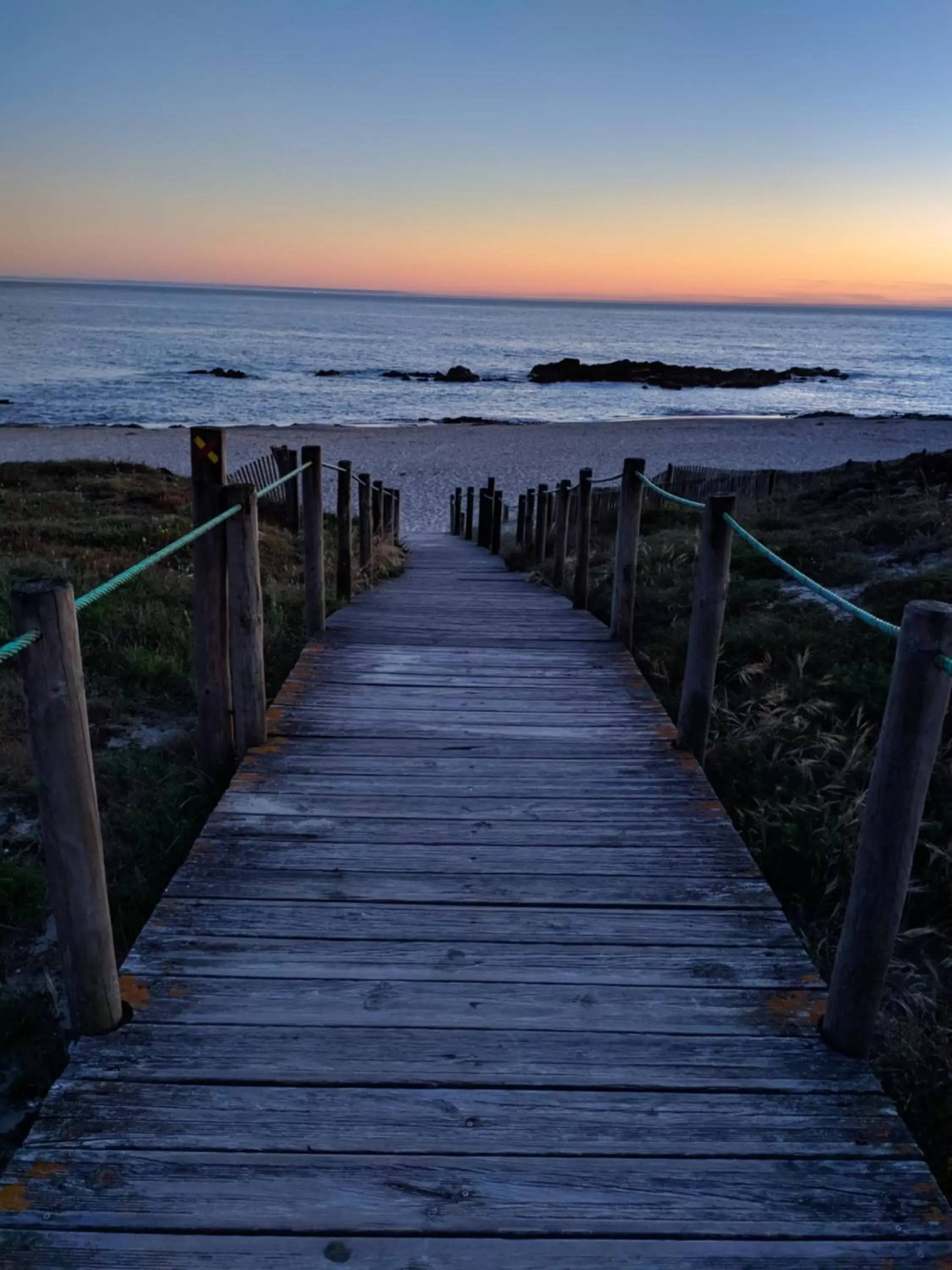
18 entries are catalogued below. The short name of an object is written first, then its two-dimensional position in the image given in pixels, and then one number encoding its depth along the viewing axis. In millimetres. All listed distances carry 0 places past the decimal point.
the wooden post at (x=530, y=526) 14148
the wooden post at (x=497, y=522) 14250
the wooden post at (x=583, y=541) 7219
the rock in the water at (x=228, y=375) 58469
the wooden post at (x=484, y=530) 15883
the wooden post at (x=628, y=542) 5809
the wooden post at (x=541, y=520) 11914
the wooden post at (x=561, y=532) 8727
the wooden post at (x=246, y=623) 3947
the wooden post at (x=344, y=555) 7672
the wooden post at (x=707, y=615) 4043
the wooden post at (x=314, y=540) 5879
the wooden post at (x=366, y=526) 9383
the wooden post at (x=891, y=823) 2201
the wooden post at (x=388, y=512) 14586
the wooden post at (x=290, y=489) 15844
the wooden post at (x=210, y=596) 3859
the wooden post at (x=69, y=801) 2117
